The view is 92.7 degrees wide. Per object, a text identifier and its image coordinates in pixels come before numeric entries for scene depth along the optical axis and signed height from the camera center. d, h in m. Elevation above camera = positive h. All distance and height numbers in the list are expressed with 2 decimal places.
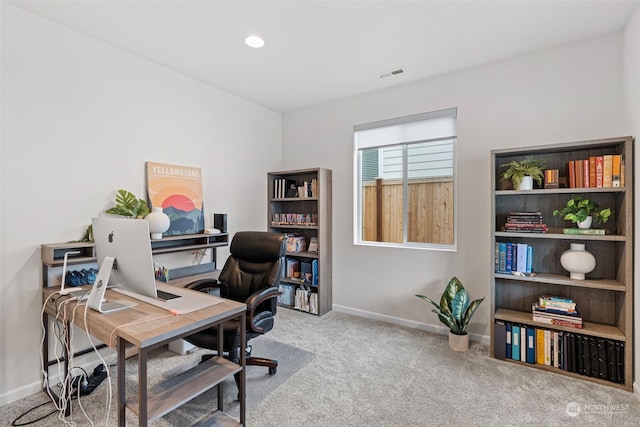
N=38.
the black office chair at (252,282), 2.16 -0.60
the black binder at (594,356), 2.28 -1.09
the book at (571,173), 2.42 +0.30
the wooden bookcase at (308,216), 3.74 -0.06
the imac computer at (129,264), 1.58 -0.29
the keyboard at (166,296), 1.94 -0.55
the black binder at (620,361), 2.19 -1.08
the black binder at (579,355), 2.33 -1.11
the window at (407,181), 3.31 +0.36
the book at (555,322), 2.36 -0.88
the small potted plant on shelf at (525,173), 2.51 +0.31
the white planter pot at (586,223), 2.35 -0.09
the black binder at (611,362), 2.21 -1.11
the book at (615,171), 2.23 +0.29
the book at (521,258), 2.59 -0.40
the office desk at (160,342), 1.37 -0.63
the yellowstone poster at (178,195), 2.86 +0.16
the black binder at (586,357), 2.30 -1.10
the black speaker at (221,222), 3.25 -0.12
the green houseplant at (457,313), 2.76 -0.93
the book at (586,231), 2.28 -0.16
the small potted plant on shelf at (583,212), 2.35 -0.01
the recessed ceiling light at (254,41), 2.50 +1.42
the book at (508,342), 2.58 -1.11
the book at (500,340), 2.58 -1.10
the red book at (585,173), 2.35 +0.29
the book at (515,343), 2.55 -1.10
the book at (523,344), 2.53 -1.11
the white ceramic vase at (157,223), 2.61 -0.10
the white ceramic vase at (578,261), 2.36 -0.39
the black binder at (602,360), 2.25 -1.11
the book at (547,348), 2.44 -1.10
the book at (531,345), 2.49 -1.10
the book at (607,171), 2.26 +0.30
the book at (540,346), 2.47 -1.10
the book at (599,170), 2.29 +0.31
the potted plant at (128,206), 2.51 +0.04
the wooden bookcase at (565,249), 2.18 -0.37
